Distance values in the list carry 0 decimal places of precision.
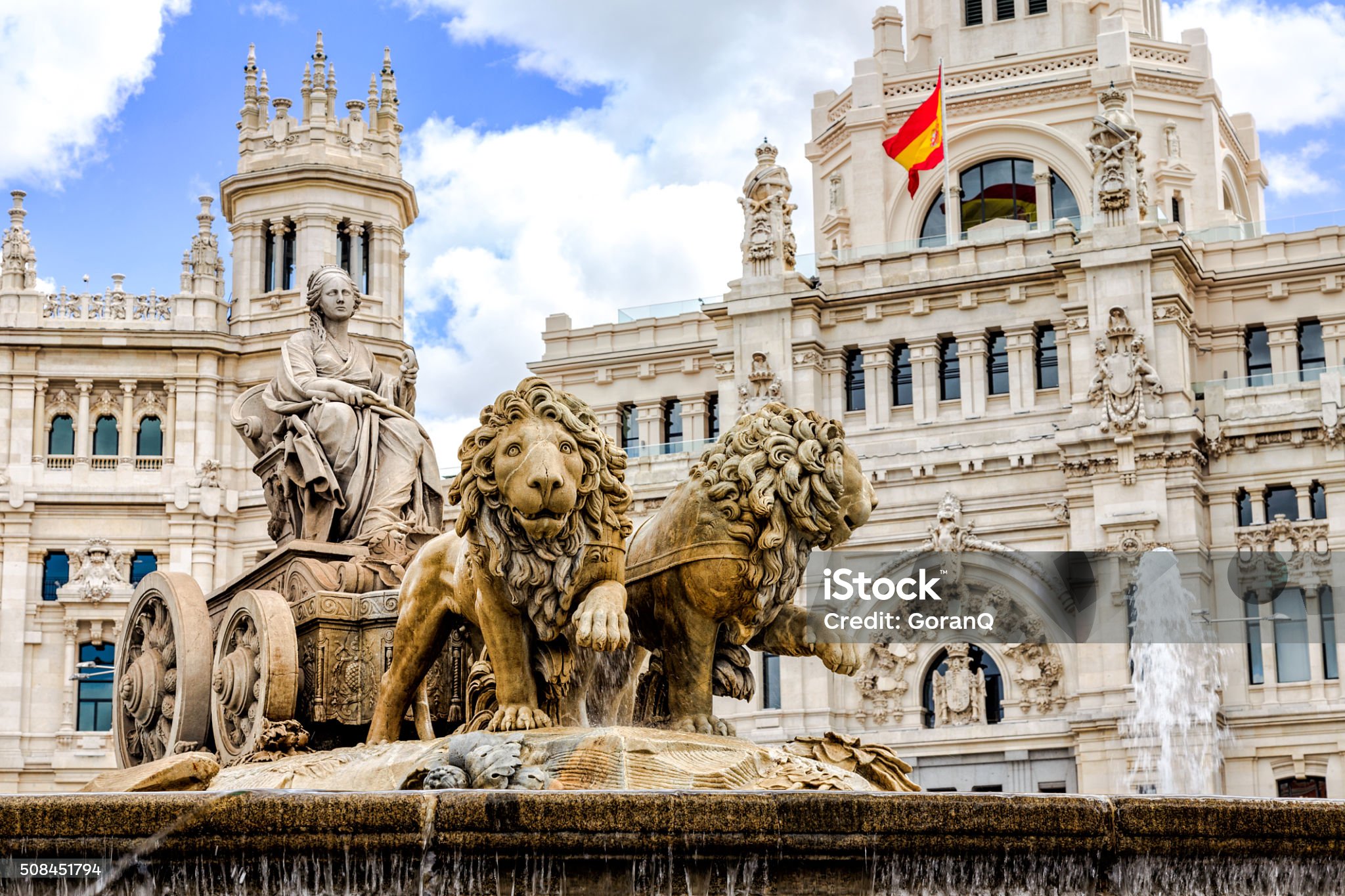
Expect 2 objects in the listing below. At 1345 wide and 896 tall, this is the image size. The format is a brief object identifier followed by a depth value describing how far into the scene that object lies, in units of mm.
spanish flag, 55156
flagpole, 53956
